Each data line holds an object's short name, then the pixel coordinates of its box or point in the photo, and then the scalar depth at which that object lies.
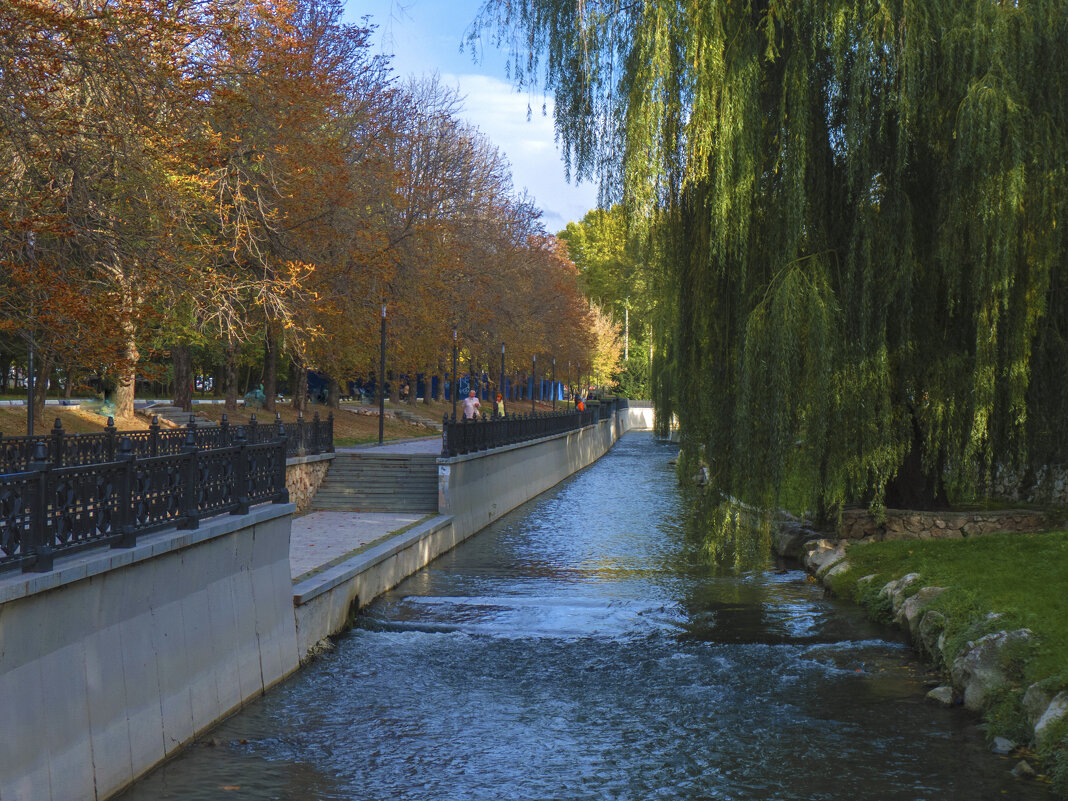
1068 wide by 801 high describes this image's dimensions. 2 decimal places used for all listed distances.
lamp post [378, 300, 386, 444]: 32.06
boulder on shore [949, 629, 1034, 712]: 10.55
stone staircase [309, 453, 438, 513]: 24.92
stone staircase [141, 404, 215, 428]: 29.81
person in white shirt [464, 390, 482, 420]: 34.06
